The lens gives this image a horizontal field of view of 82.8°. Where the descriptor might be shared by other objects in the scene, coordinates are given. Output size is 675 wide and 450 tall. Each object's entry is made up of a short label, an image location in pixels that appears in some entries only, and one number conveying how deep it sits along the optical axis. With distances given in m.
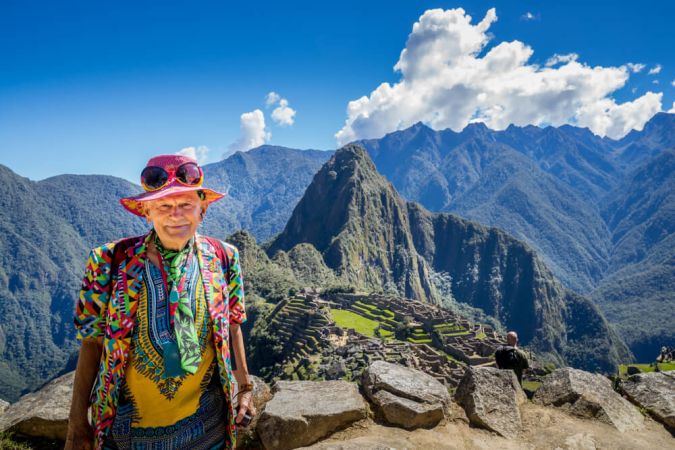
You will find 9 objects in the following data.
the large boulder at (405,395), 4.57
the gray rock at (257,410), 4.30
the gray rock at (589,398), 4.83
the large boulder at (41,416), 4.30
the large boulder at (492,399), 4.70
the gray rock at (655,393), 4.96
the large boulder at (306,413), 4.16
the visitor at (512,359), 7.75
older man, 2.45
